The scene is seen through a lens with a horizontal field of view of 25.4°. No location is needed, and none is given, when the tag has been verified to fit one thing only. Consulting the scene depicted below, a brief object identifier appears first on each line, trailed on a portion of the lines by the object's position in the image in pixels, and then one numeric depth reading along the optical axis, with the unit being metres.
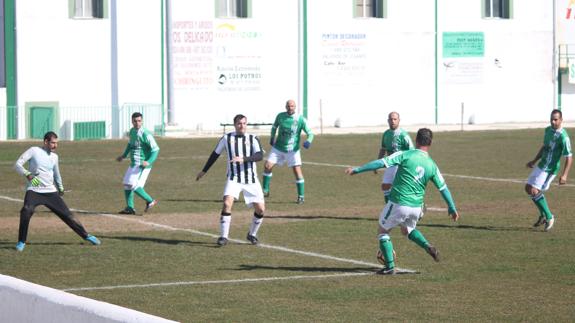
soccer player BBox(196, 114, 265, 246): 21.11
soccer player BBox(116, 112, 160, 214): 26.02
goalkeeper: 20.62
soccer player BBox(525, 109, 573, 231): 23.23
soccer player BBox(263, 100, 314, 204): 28.97
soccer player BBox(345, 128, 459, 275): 17.48
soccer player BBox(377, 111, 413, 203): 24.16
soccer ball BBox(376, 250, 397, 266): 18.02
